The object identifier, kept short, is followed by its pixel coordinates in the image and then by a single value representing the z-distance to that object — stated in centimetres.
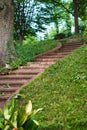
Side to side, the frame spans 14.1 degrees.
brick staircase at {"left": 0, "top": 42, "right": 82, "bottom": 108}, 1060
